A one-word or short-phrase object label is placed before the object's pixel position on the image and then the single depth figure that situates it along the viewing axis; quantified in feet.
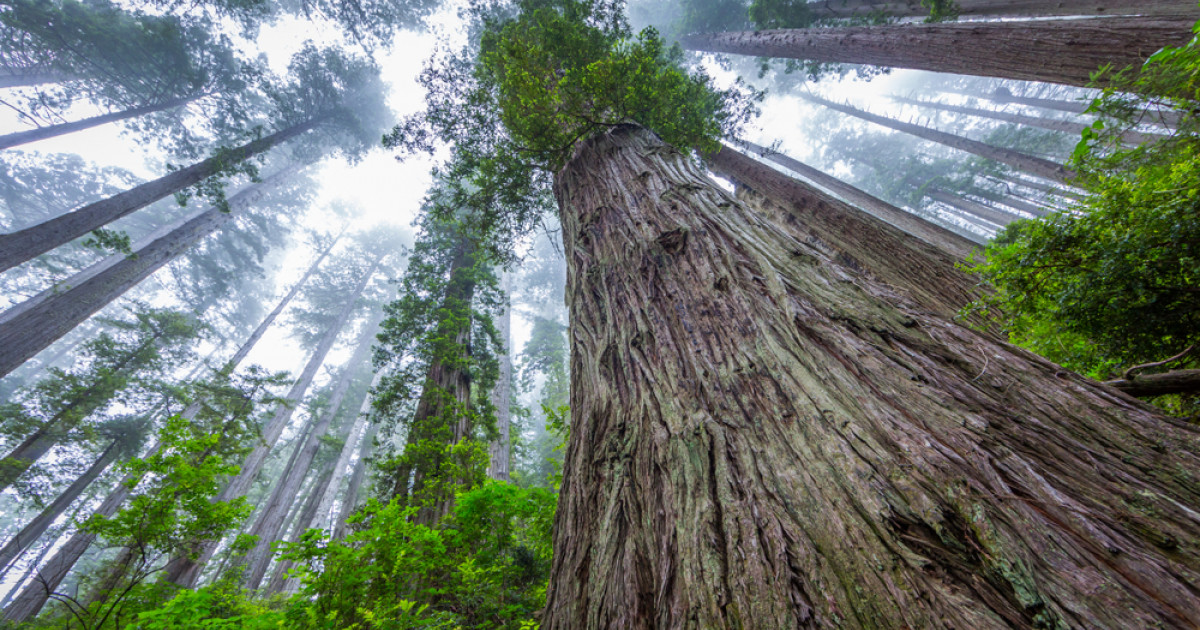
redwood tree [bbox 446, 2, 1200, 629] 2.86
